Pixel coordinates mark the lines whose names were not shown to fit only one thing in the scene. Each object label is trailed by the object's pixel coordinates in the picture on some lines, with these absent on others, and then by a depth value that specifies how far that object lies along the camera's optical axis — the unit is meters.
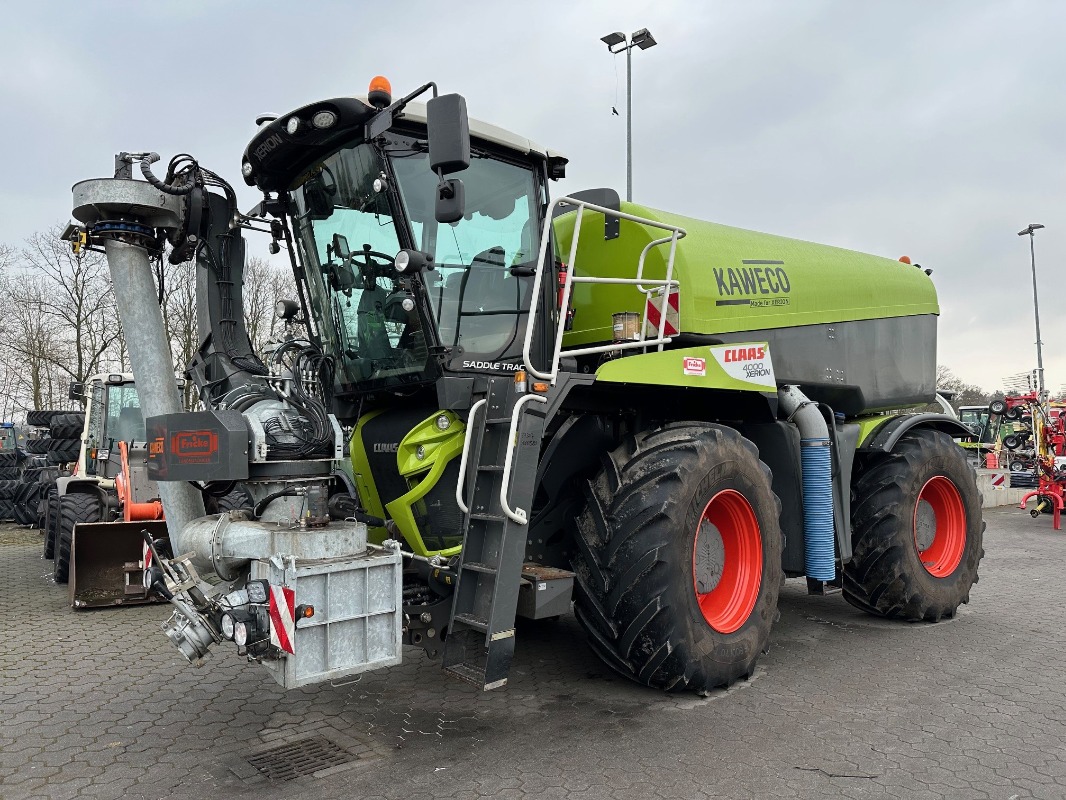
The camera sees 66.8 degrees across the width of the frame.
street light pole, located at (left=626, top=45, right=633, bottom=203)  11.43
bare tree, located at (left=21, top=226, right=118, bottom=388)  27.11
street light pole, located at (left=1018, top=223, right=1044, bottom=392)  26.09
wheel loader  7.50
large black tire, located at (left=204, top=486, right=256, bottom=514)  4.42
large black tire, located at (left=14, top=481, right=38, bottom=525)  14.40
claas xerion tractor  3.80
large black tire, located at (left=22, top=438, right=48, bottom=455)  13.34
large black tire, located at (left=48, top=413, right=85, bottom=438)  12.06
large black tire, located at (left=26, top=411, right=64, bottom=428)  14.16
